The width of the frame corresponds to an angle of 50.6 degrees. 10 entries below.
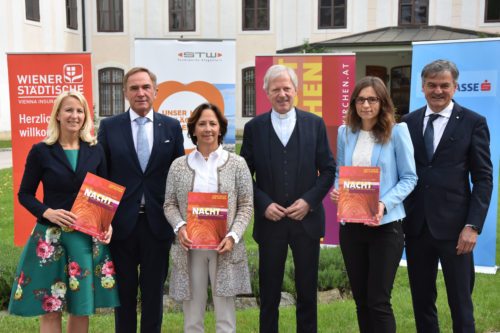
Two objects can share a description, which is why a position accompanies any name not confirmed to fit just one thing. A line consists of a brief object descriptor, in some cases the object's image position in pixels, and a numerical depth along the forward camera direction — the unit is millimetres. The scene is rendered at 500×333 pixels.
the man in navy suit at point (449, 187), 3529
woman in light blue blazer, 3449
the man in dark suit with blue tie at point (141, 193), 3734
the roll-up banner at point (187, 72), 7184
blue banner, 5793
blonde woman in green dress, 3441
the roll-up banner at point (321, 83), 6703
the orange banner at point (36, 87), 6609
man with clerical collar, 3719
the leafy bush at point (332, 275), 5887
